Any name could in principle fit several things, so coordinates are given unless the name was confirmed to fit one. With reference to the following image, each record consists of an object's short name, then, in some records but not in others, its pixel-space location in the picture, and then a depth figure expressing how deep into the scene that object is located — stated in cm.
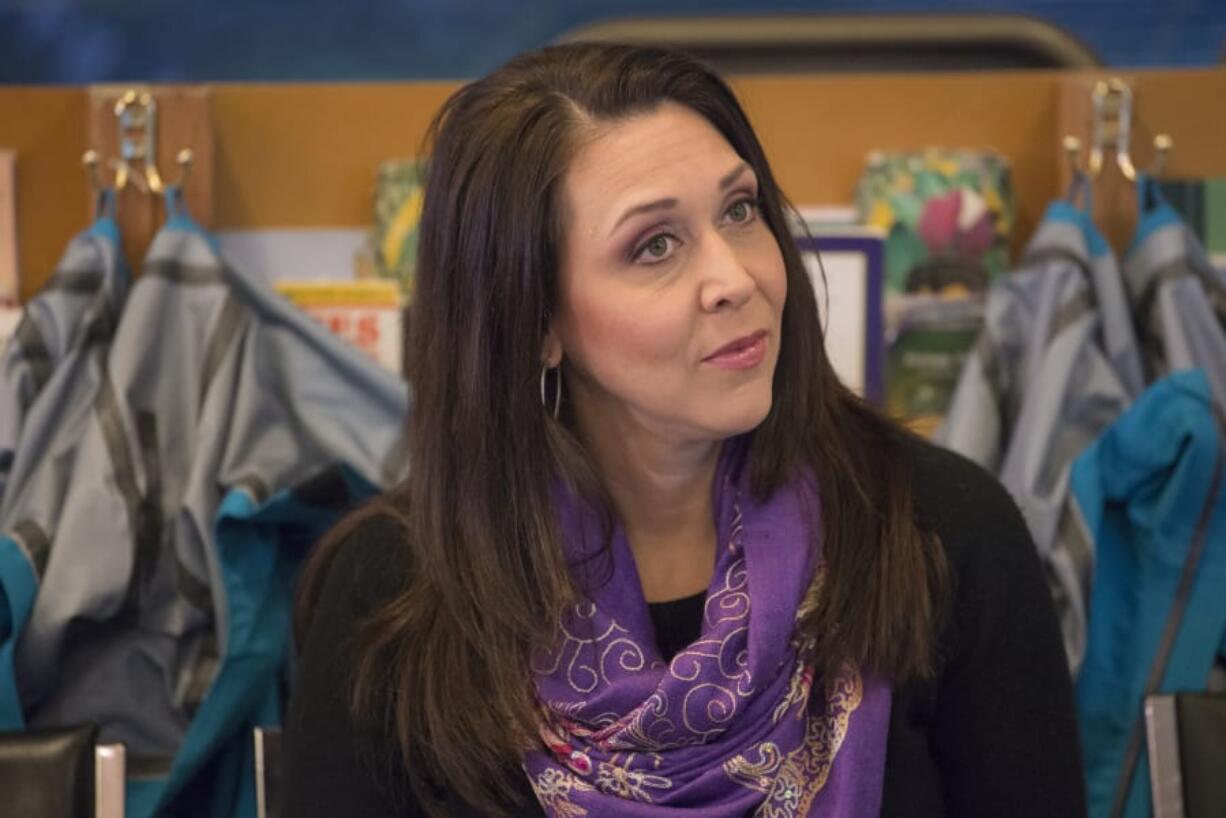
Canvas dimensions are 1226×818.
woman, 366
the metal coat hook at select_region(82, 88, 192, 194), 401
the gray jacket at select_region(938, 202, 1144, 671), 387
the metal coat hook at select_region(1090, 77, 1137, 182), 401
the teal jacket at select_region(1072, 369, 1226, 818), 383
